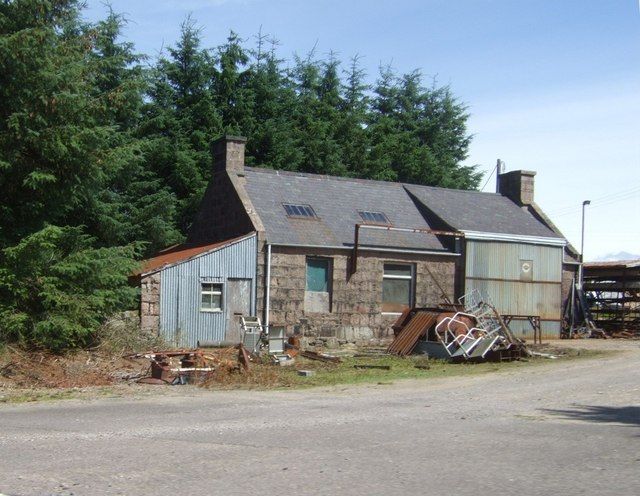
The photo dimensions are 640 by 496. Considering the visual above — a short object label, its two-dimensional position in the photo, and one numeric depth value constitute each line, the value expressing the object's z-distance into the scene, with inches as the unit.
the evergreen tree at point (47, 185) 761.6
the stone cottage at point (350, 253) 1046.4
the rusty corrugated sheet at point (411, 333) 938.7
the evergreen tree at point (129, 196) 1116.4
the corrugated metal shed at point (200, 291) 978.7
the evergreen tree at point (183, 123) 1454.2
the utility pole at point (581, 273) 1381.6
